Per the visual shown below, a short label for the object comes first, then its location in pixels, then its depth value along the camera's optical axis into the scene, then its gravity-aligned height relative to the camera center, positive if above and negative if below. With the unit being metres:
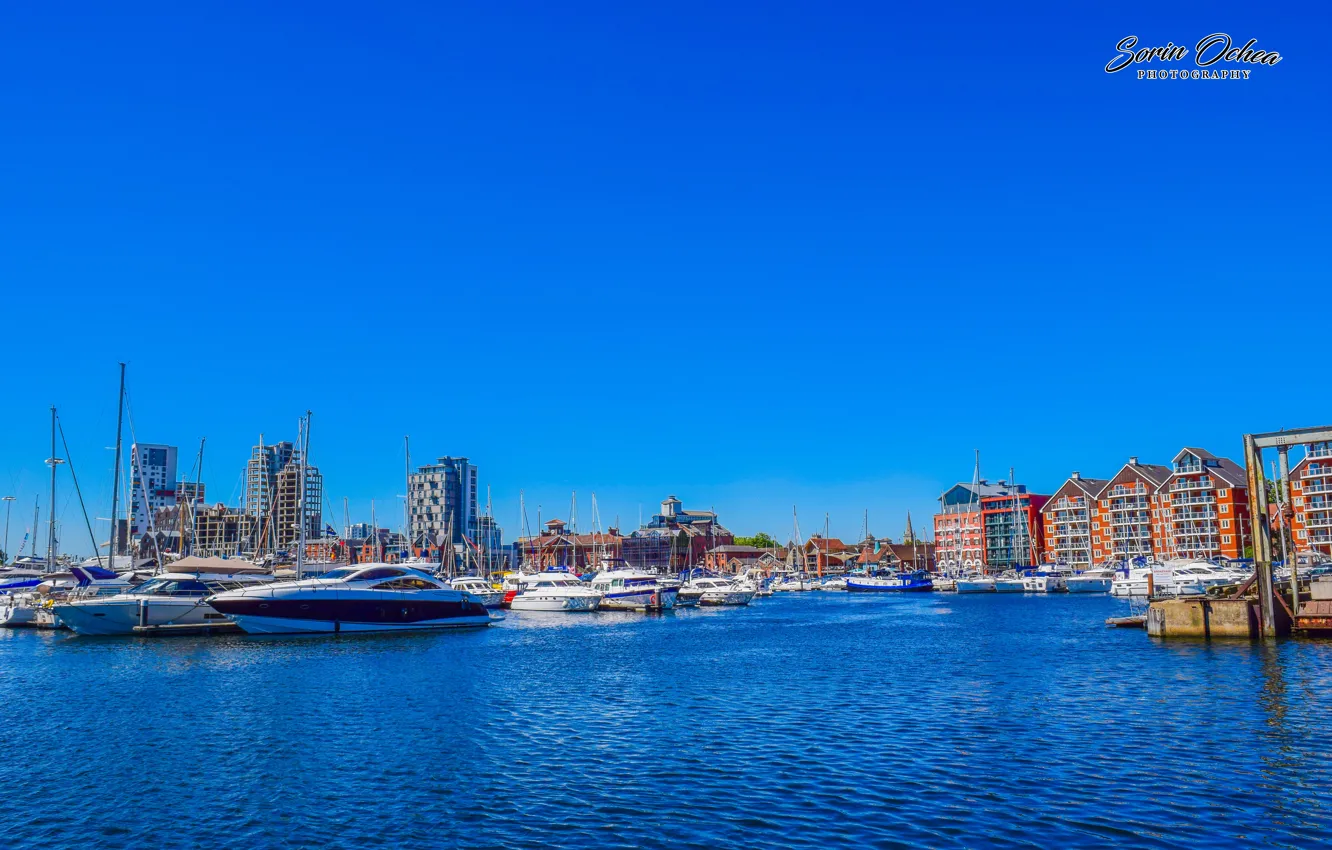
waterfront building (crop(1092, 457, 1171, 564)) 193.88 +2.38
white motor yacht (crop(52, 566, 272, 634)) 67.19 -3.76
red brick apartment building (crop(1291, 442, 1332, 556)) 172.62 +4.10
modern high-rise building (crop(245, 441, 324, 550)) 116.69 +3.15
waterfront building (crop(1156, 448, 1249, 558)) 181.75 +3.64
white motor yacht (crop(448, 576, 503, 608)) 111.56 -5.24
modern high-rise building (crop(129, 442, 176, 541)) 95.03 +9.80
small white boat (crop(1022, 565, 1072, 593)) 159.62 -8.34
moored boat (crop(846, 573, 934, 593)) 179.25 -9.00
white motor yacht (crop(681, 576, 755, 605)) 130.88 -7.44
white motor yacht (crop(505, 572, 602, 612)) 101.12 -5.76
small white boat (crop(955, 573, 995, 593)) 166.50 -8.95
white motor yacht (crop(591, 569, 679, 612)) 105.75 -5.59
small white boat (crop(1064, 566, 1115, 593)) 157.25 -8.43
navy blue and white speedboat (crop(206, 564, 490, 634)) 67.06 -3.93
